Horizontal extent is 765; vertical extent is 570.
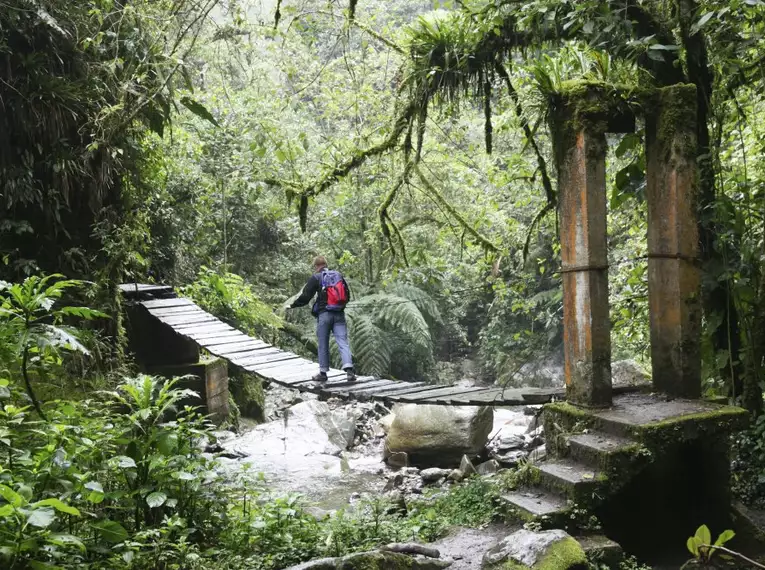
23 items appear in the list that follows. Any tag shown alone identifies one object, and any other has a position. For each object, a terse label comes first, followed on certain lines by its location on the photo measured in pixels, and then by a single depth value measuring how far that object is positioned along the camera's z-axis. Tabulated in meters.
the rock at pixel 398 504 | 4.42
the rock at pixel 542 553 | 2.79
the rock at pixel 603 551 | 3.07
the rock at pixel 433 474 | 6.55
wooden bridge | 4.97
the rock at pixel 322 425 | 8.26
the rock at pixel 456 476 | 6.38
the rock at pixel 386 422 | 8.48
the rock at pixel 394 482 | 6.39
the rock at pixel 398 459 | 7.19
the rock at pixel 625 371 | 7.87
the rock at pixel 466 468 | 6.41
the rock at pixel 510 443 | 7.40
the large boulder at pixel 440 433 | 7.08
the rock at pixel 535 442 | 7.38
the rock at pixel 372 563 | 2.79
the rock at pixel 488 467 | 6.42
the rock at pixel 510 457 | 6.74
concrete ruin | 3.41
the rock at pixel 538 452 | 5.69
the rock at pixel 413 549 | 3.15
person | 5.96
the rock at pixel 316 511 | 5.36
